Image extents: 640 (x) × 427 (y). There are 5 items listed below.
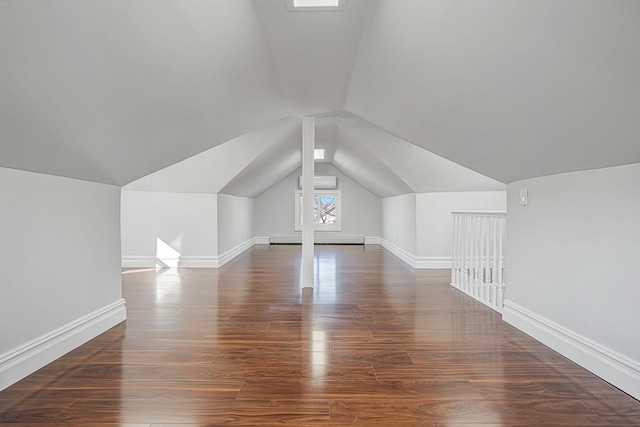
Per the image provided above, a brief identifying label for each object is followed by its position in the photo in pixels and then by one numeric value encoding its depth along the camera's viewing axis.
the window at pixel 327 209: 10.36
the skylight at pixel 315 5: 2.27
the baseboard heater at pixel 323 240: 10.22
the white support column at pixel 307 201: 4.75
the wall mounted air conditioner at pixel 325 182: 10.16
